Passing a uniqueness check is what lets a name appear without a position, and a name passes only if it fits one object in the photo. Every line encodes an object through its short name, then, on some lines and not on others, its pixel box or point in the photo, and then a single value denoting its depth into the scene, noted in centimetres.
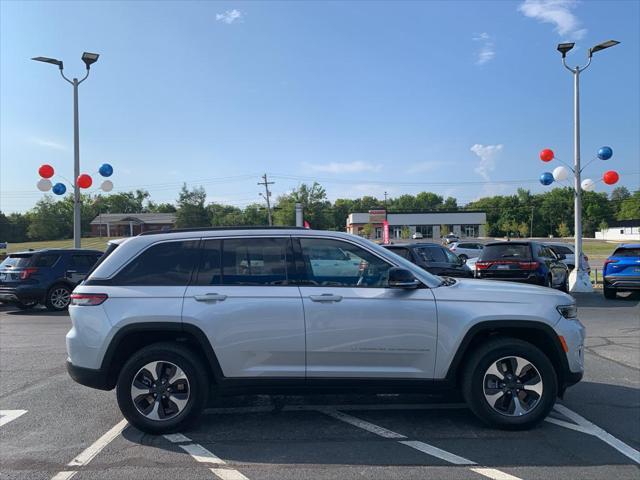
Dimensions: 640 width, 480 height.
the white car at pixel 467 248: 3484
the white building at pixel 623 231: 9761
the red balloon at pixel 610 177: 1727
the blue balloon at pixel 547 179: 1831
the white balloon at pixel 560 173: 1727
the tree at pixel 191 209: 7181
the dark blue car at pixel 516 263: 1346
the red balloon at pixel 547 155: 1755
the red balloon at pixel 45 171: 1939
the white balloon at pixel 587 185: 1758
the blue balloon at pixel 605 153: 1678
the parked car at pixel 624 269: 1326
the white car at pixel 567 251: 2157
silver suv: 434
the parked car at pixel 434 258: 1368
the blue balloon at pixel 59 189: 2045
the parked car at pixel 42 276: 1265
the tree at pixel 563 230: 10344
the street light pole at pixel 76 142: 1772
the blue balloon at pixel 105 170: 2002
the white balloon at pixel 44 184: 1941
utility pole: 7244
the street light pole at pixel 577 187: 1599
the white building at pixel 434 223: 8769
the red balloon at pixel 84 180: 1905
